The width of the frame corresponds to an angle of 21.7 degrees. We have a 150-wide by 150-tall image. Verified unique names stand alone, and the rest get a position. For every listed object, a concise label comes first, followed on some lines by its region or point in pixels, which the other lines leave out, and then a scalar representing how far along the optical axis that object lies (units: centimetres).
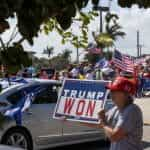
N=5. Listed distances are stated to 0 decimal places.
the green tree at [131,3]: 189
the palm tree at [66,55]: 5361
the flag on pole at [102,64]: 1828
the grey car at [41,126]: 661
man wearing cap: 313
